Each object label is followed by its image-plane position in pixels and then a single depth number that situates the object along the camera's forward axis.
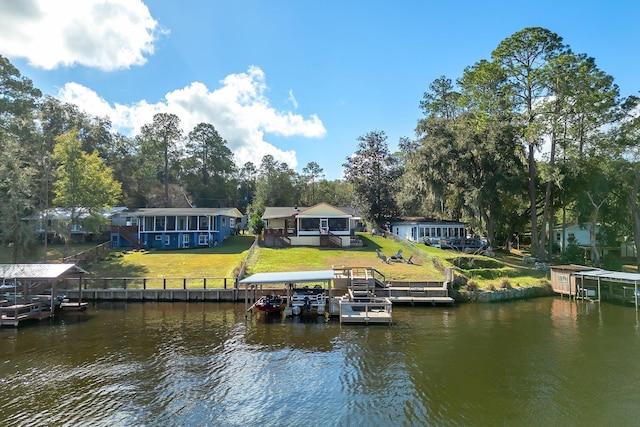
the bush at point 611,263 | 32.71
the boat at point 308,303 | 22.03
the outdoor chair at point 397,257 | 32.58
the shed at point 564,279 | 26.89
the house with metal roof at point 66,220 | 32.61
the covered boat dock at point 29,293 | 20.55
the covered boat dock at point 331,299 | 20.51
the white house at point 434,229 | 43.09
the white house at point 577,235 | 43.94
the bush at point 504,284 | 26.77
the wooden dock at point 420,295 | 24.66
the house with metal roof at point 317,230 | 39.38
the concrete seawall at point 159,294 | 26.09
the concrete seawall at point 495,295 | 25.55
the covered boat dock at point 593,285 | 25.28
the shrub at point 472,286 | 25.91
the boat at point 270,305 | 22.07
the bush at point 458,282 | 26.12
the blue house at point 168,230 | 40.88
